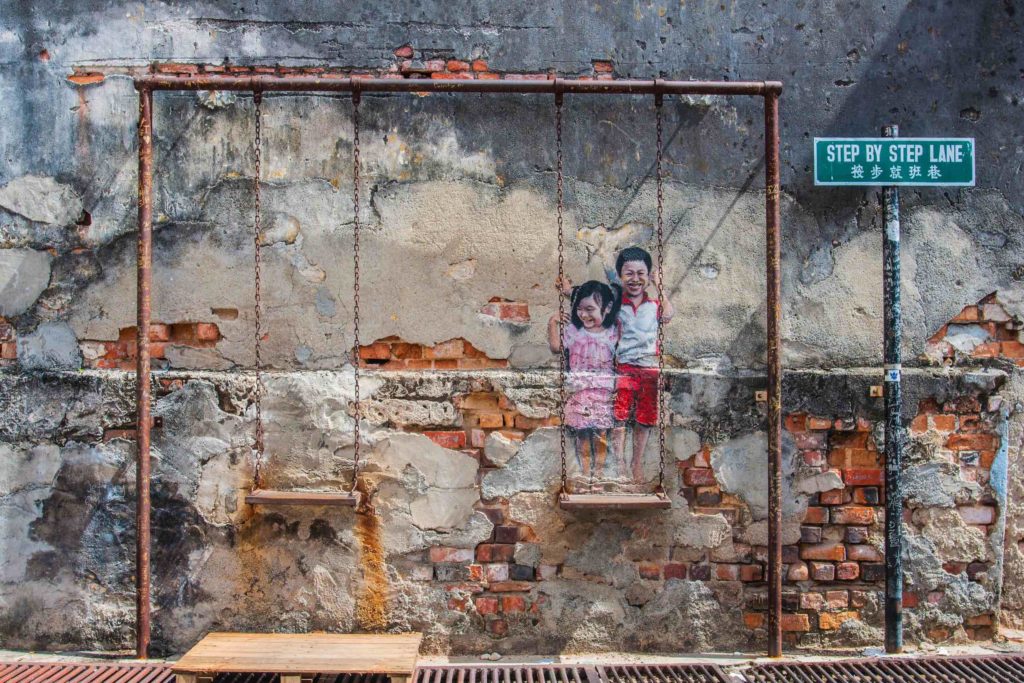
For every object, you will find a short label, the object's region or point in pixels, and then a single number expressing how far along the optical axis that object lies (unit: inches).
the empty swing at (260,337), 114.7
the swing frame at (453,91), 116.4
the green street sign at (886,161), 120.5
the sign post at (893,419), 119.3
